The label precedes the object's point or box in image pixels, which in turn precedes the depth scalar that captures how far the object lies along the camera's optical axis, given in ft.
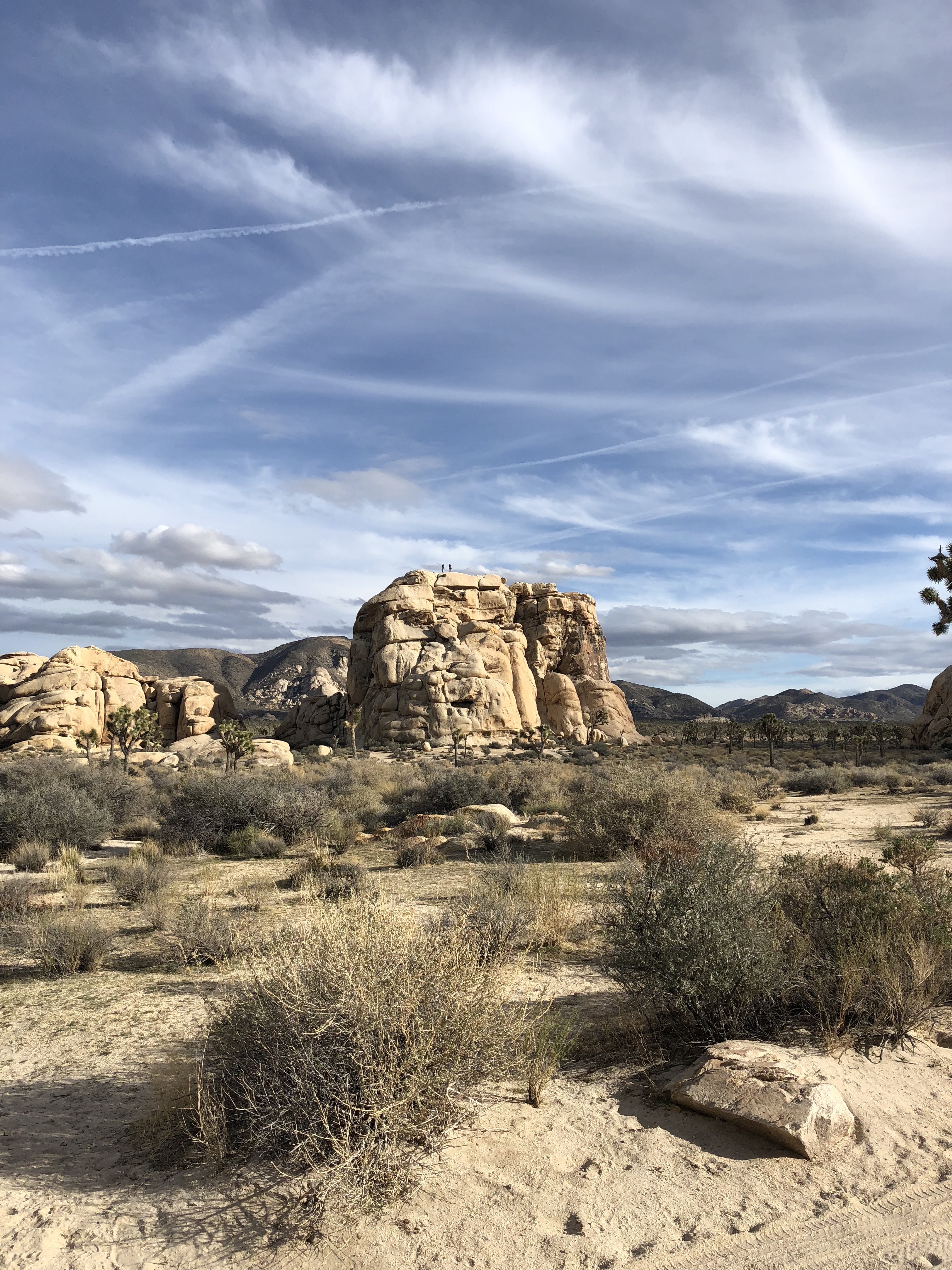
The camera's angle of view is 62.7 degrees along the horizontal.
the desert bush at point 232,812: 50.06
